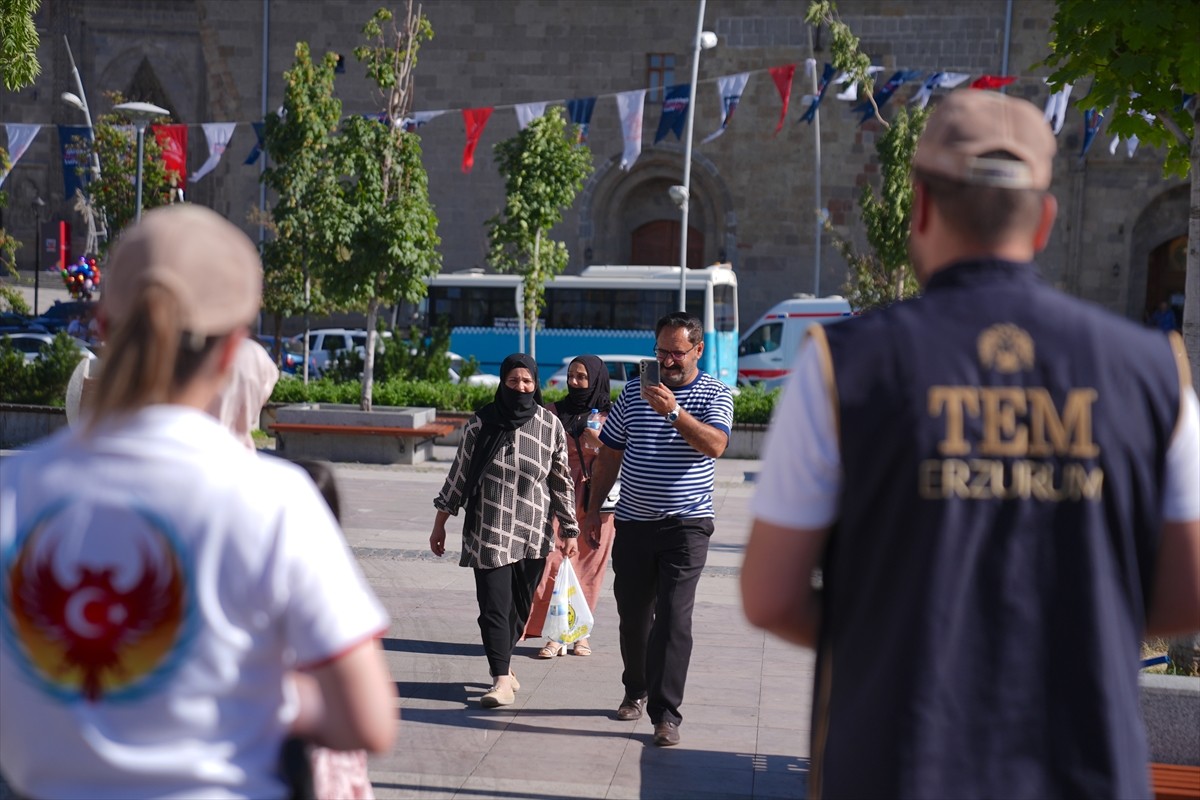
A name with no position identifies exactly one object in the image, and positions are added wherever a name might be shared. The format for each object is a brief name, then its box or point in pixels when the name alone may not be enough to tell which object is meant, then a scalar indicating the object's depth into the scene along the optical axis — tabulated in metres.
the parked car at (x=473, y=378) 24.06
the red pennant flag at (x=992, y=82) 22.14
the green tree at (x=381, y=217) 17.61
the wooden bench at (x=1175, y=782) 4.26
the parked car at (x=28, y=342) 29.14
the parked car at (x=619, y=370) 24.53
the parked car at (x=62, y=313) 34.84
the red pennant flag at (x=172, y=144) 26.64
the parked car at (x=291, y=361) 29.81
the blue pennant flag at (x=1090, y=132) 21.94
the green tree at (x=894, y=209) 23.39
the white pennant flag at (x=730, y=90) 24.80
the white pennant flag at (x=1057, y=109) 25.64
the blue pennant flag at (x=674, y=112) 24.42
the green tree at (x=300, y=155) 20.53
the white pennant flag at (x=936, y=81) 24.28
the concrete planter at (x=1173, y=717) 4.48
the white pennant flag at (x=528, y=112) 24.28
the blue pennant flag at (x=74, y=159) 27.84
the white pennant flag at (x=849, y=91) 24.38
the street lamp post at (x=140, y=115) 19.10
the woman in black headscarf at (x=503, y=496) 6.76
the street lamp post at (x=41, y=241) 39.12
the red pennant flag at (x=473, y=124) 25.47
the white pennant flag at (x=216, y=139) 26.58
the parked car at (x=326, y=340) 31.11
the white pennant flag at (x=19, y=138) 23.97
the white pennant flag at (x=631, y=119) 24.48
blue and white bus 30.28
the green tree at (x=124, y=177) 26.91
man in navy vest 2.07
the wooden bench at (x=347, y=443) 17.20
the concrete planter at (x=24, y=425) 18.25
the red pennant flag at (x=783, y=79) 24.77
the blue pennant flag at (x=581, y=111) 24.70
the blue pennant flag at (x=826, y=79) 23.48
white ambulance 29.73
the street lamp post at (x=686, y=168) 23.56
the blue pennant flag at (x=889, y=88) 24.03
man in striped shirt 6.02
